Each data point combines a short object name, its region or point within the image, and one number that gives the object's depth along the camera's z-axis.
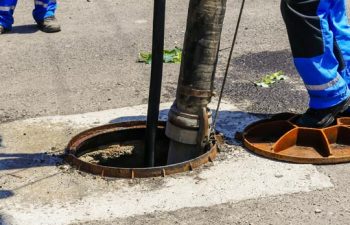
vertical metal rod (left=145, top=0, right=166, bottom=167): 7.63
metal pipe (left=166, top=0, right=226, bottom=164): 7.57
